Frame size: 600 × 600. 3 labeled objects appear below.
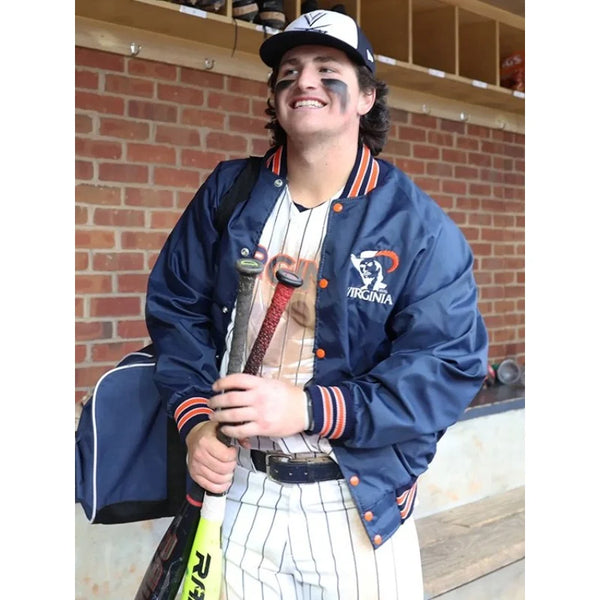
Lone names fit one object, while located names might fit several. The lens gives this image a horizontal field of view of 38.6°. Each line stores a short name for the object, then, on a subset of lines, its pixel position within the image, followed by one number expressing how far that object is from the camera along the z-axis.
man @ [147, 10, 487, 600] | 1.41
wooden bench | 3.07
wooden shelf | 3.12
